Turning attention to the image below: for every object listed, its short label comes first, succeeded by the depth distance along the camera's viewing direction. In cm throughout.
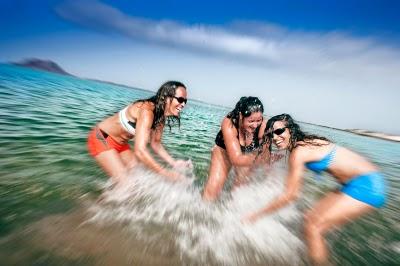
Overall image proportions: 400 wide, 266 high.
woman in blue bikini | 344
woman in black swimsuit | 459
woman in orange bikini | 419
